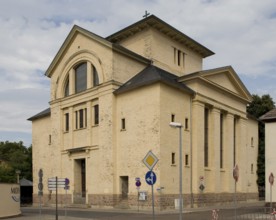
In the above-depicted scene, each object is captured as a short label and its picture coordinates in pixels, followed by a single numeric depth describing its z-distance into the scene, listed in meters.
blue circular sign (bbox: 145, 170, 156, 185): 16.30
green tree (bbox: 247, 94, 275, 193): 56.66
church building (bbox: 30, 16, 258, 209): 35.12
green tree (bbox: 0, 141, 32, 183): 73.28
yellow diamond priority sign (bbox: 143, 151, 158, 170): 16.17
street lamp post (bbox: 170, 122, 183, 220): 19.74
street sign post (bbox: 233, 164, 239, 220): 18.20
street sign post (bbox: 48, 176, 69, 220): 24.42
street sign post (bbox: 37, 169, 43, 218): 23.21
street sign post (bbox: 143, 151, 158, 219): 16.23
